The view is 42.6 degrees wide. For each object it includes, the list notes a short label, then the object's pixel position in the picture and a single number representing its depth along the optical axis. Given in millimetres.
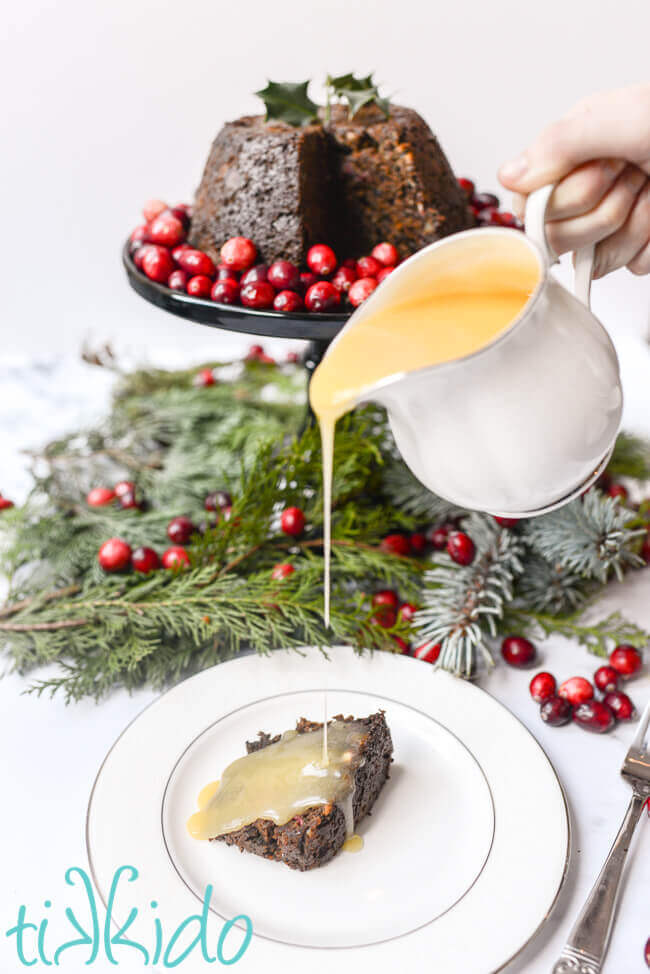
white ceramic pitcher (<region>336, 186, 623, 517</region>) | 613
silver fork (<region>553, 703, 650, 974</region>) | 657
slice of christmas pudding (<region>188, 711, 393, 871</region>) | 774
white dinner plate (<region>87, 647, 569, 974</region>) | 699
